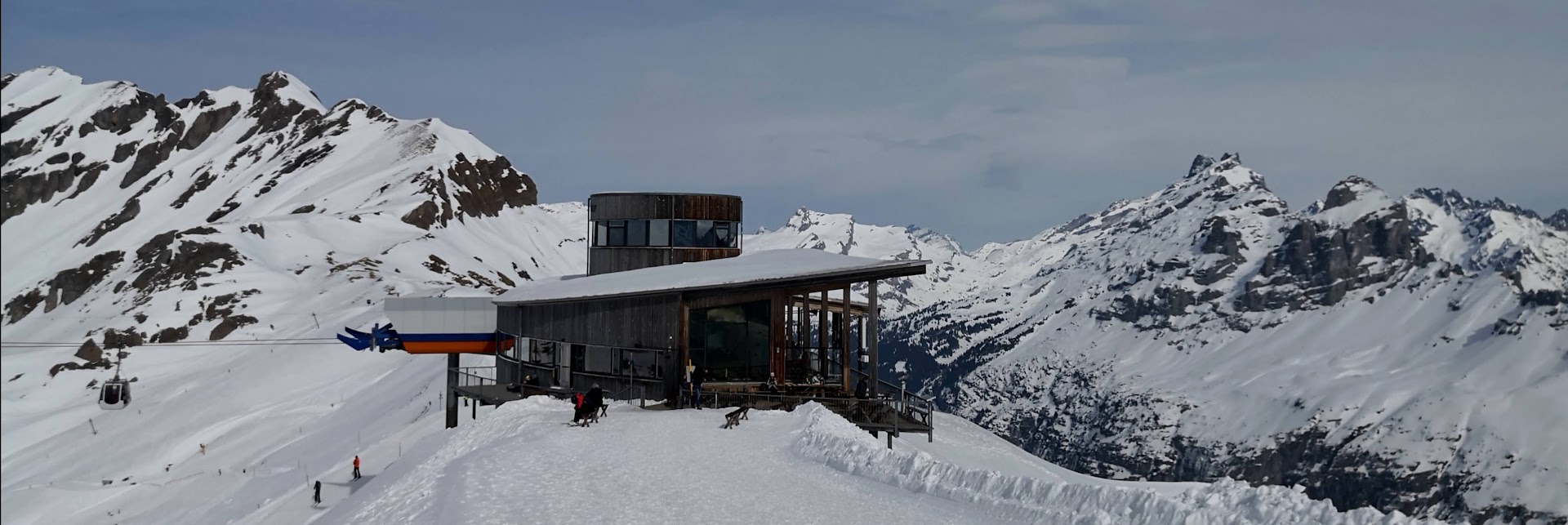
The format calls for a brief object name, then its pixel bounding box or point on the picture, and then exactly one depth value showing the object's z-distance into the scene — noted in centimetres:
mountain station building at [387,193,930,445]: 4138
